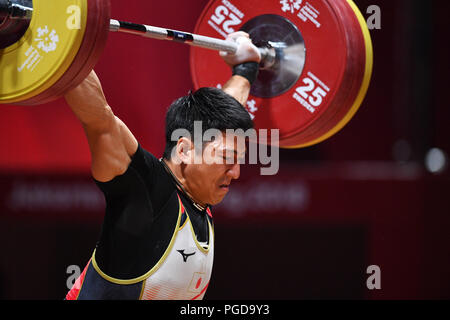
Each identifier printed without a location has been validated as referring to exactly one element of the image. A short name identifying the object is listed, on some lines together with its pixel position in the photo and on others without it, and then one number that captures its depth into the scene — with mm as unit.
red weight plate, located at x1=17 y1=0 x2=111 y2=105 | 3715
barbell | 5289
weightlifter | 4098
